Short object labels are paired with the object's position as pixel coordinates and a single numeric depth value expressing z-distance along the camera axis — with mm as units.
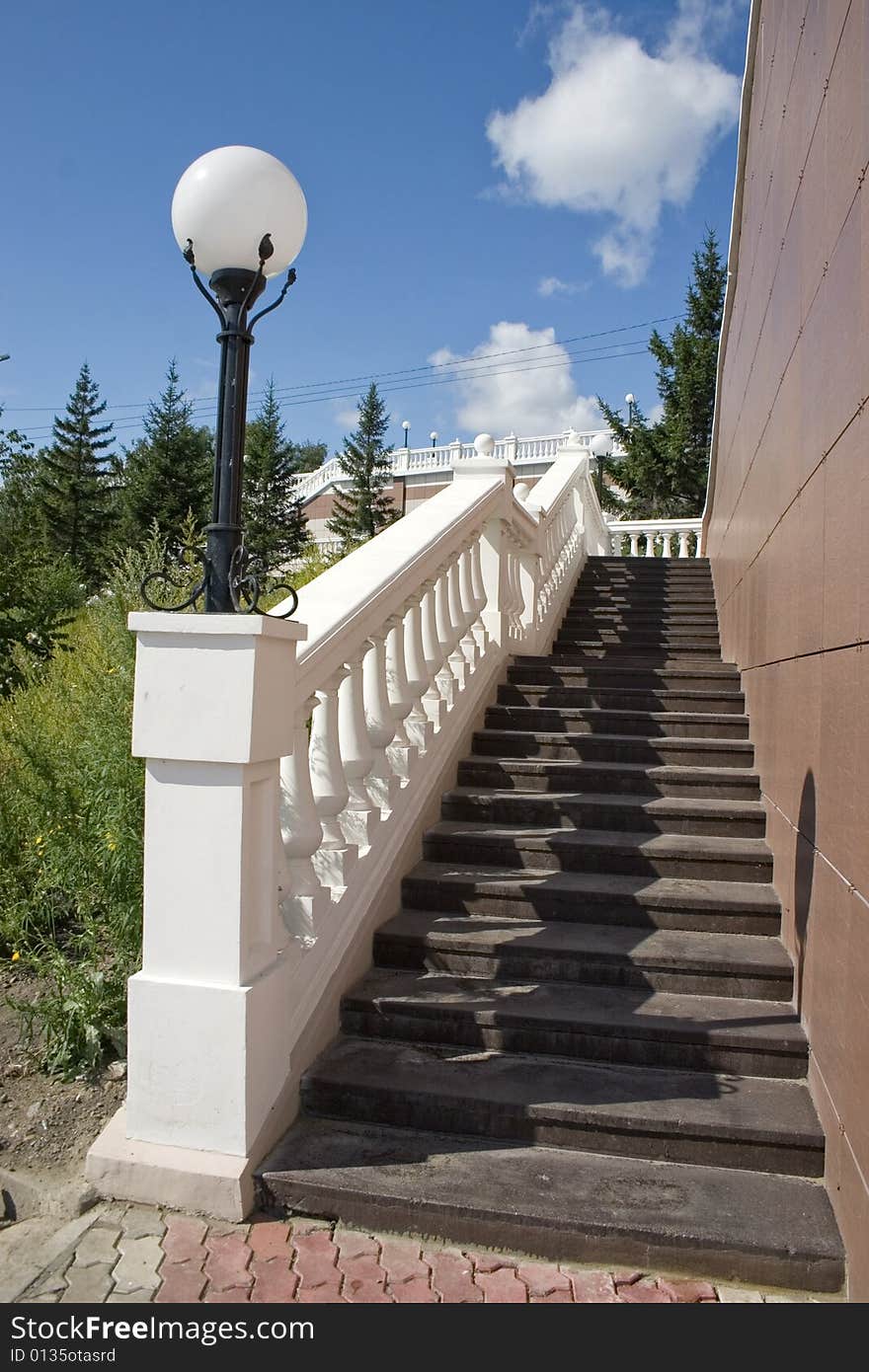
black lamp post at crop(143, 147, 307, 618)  2477
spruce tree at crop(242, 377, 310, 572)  39250
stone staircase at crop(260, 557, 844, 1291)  2299
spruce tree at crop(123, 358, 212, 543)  34375
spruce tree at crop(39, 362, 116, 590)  39094
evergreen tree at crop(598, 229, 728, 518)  25656
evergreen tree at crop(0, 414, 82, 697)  6230
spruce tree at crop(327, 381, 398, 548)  42781
